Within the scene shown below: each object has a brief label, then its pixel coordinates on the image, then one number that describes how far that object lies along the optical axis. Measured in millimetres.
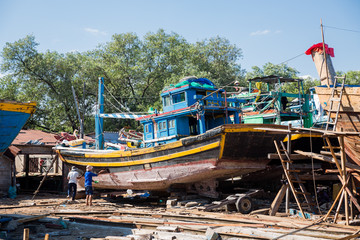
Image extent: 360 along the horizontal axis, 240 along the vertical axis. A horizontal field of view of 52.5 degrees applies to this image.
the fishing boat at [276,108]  18594
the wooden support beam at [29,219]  8789
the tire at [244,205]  11297
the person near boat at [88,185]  13727
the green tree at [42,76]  32031
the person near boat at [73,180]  14930
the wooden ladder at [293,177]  10227
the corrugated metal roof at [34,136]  22047
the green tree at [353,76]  41188
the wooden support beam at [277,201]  10445
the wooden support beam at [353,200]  8923
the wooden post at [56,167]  23125
